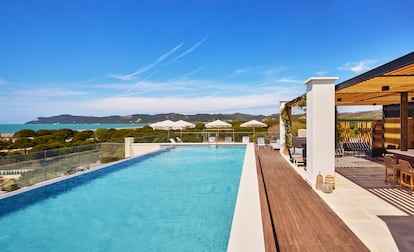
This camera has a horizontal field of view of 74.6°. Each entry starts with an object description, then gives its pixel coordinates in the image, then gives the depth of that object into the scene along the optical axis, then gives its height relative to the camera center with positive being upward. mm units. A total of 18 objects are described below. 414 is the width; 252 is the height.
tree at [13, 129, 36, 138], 24688 -581
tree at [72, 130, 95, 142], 23330 -824
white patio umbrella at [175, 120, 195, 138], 20275 +161
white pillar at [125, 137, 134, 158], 15616 -1104
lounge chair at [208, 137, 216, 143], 19734 -900
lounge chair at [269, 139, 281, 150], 14555 -973
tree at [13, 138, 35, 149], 20828 -1263
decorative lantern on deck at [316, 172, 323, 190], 6254 -1238
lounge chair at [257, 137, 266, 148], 16598 -941
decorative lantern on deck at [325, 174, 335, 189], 6211 -1199
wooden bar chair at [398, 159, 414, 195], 5819 -964
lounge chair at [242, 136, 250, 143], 19356 -844
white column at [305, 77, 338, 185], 6320 +54
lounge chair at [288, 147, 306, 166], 9422 -1084
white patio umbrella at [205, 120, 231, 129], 20339 +161
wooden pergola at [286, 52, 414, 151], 4412 +1040
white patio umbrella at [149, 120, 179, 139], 20141 +80
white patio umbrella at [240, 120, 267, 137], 19700 +232
